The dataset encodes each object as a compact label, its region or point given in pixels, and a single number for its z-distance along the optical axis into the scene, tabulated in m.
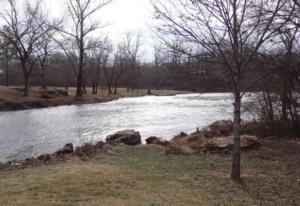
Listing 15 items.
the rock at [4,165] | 12.54
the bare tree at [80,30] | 50.97
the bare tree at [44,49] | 50.28
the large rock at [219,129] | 17.38
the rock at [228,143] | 13.06
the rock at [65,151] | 14.80
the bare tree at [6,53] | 48.14
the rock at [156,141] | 15.91
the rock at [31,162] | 12.55
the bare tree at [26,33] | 47.12
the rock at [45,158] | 13.25
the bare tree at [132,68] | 82.70
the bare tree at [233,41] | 8.89
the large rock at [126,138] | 16.91
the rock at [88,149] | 13.88
